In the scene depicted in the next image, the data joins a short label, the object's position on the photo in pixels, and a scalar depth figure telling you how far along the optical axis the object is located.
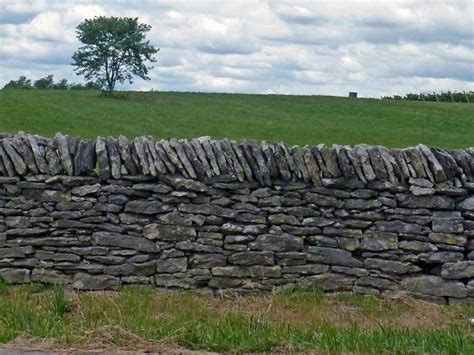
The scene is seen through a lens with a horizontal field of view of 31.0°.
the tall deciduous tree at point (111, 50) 48.06
